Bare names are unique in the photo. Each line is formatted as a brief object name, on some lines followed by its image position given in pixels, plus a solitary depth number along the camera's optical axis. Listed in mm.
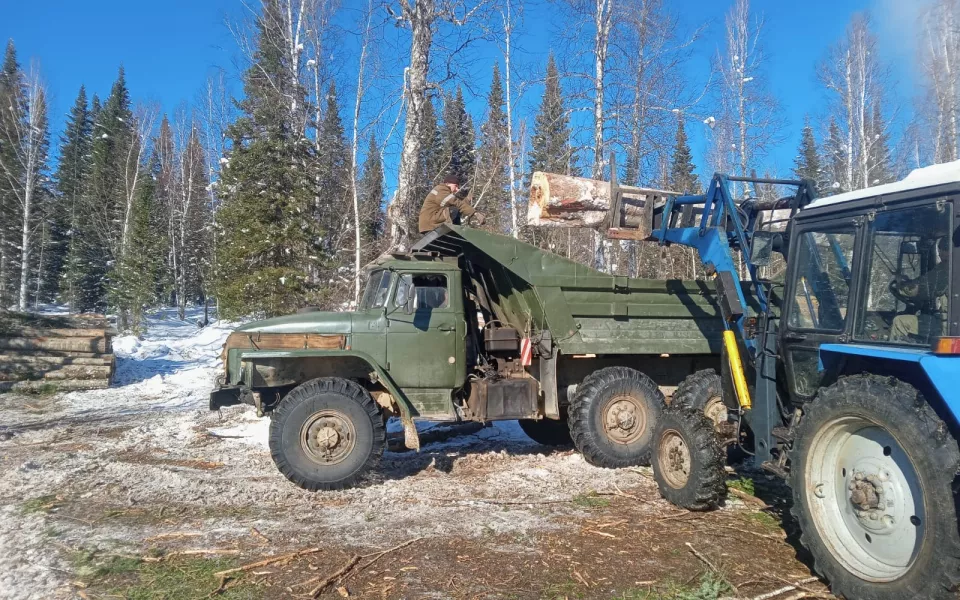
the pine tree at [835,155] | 23016
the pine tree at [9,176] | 27047
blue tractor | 3316
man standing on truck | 8016
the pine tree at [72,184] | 34125
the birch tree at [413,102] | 11141
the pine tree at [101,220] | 34156
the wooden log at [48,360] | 12633
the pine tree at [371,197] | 18328
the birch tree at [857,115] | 21922
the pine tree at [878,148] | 22019
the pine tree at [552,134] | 14469
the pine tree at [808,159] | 28812
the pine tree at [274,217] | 17484
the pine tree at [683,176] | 20438
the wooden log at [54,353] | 12774
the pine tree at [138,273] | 25891
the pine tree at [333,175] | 19906
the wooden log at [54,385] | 12227
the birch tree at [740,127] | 20016
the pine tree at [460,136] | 26016
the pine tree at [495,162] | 16938
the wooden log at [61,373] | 12492
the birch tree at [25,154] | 26812
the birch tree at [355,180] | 16438
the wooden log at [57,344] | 12781
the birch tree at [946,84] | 21500
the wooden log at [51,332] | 12906
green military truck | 6332
